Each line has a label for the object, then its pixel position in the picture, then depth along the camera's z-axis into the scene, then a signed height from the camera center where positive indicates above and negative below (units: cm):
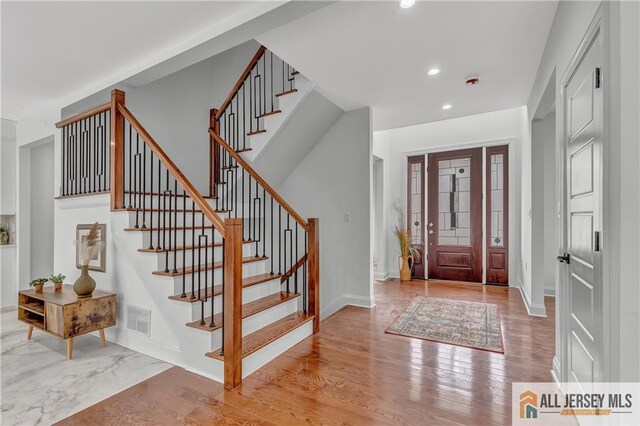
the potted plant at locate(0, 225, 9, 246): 437 -32
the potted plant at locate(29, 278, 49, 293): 305 -72
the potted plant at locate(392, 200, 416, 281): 586 -72
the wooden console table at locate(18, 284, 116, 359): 264 -91
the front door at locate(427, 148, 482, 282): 554 -5
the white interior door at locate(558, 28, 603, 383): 143 -3
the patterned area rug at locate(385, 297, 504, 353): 298 -125
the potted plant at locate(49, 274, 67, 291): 315 -72
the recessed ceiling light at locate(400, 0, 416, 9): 211 +146
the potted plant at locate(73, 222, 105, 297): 281 -43
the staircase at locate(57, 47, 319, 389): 229 -28
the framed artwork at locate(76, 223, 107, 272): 308 -35
